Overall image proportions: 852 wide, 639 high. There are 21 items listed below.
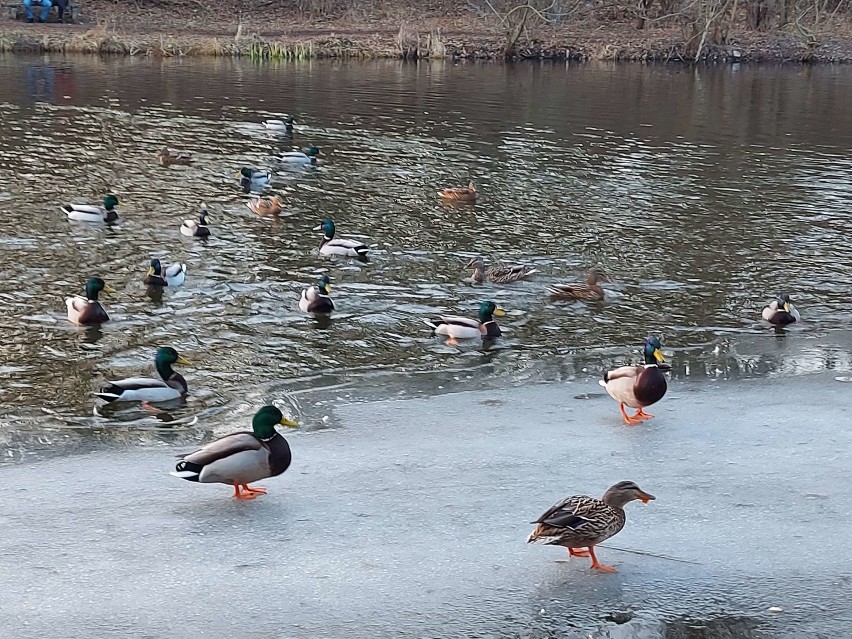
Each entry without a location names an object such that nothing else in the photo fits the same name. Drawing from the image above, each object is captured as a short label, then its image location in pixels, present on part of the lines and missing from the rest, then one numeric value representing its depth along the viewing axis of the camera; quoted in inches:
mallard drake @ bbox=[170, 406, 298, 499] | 267.3
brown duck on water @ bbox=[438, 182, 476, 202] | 657.0
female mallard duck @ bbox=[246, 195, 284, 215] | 621.0
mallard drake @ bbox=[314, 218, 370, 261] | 530.3
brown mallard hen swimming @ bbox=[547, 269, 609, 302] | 479.2
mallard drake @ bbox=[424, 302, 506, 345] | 417.7
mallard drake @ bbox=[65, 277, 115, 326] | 424.8
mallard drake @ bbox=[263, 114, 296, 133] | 881.5
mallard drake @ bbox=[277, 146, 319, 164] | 763.4
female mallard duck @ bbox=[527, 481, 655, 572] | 233.0
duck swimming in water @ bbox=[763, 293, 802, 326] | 446.9
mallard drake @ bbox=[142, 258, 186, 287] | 474.6
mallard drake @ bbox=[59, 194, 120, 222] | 582.6
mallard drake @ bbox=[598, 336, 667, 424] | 327.0
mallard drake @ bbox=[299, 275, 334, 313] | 449.7
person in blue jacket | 1609.3
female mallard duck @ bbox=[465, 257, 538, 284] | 499.8
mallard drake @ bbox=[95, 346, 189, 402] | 346.6
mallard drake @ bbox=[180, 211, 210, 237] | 561.3
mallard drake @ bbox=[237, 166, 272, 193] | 687.1
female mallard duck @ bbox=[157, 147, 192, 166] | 750.5
